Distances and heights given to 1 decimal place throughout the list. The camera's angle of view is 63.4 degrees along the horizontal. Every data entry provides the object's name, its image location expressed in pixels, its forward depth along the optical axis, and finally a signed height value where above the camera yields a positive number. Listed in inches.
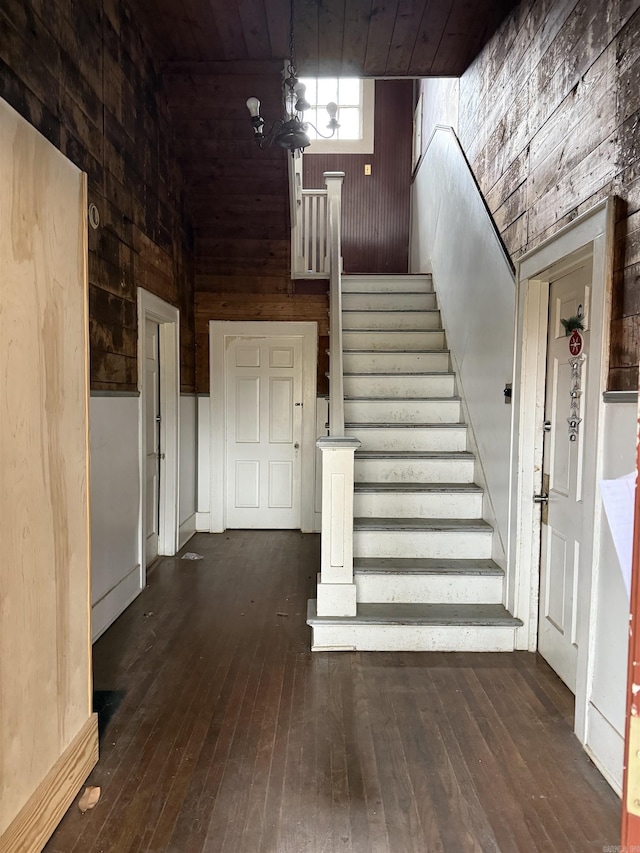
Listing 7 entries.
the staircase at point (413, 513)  110.0 -29.5
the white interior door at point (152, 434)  162.1 -12.3
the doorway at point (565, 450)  78.2 -9.5
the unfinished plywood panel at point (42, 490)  55.5 -11.5
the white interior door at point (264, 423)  206.2 -10.4
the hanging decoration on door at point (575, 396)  95.3 +0.6
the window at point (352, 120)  273.1 +148.3
